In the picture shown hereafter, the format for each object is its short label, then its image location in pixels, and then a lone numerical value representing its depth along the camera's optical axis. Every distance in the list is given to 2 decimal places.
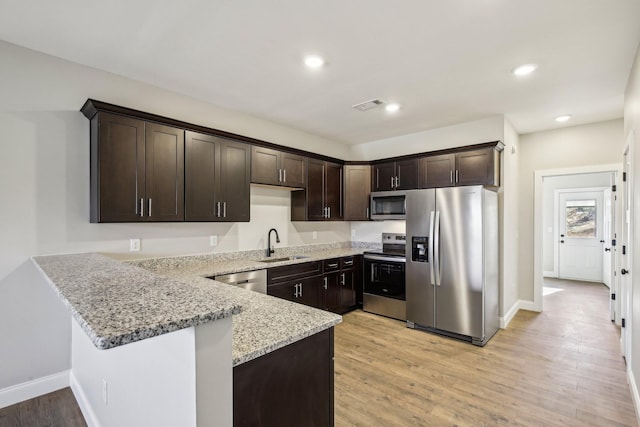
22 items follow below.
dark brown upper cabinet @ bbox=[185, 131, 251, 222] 3.04
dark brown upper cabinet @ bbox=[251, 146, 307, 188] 3.67
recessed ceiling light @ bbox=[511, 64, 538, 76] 2.68
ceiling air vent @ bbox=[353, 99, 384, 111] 3.50
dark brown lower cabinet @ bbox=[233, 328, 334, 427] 1.12
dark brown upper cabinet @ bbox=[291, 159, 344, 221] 4.36
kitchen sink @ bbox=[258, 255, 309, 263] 3.81
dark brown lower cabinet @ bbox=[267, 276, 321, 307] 3.51
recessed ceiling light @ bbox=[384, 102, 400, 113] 3.61
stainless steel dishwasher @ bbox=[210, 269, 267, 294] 3.03
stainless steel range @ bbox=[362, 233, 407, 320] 4.21
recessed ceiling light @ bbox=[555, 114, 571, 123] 3.98
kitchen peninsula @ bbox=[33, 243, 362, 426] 0.84
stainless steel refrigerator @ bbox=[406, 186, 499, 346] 3.50
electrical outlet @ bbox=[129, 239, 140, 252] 2.91
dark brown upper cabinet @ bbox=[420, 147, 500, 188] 3.81
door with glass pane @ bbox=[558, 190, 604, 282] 6.66
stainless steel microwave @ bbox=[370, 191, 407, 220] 4.57
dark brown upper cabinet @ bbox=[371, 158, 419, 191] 4.42
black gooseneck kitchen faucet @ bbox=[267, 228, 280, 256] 4.09
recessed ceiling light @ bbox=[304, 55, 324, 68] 2.54
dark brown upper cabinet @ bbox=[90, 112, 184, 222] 2.51
